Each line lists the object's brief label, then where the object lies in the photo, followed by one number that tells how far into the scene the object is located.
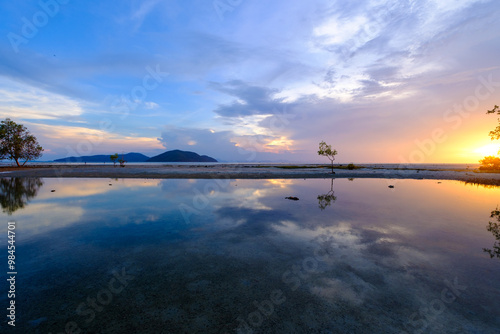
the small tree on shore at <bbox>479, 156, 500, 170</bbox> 60.46
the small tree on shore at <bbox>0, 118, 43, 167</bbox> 70.38
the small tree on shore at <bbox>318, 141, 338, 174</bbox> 59.44
